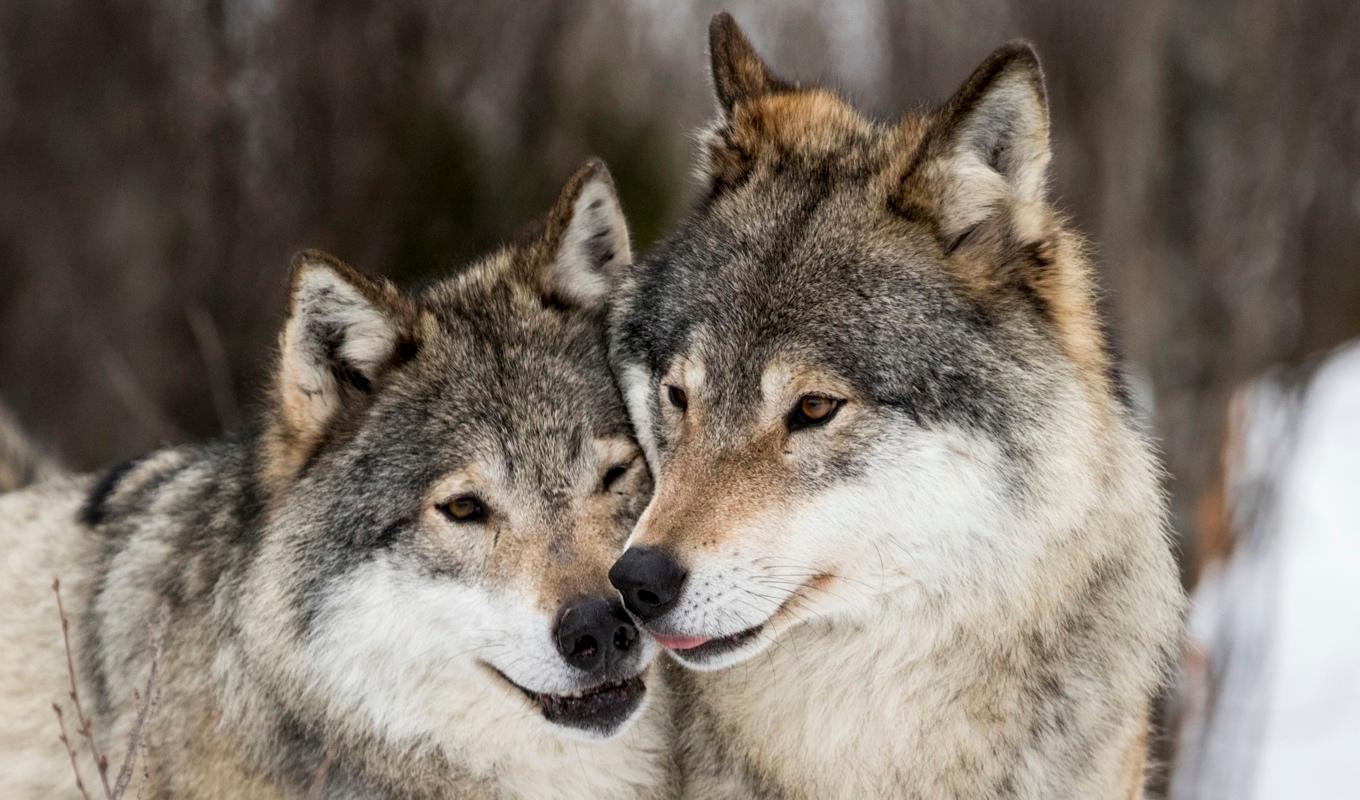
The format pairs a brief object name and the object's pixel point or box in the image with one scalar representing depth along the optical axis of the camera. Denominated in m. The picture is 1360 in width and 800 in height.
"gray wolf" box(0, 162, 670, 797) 7.25
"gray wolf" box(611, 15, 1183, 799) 6.74
